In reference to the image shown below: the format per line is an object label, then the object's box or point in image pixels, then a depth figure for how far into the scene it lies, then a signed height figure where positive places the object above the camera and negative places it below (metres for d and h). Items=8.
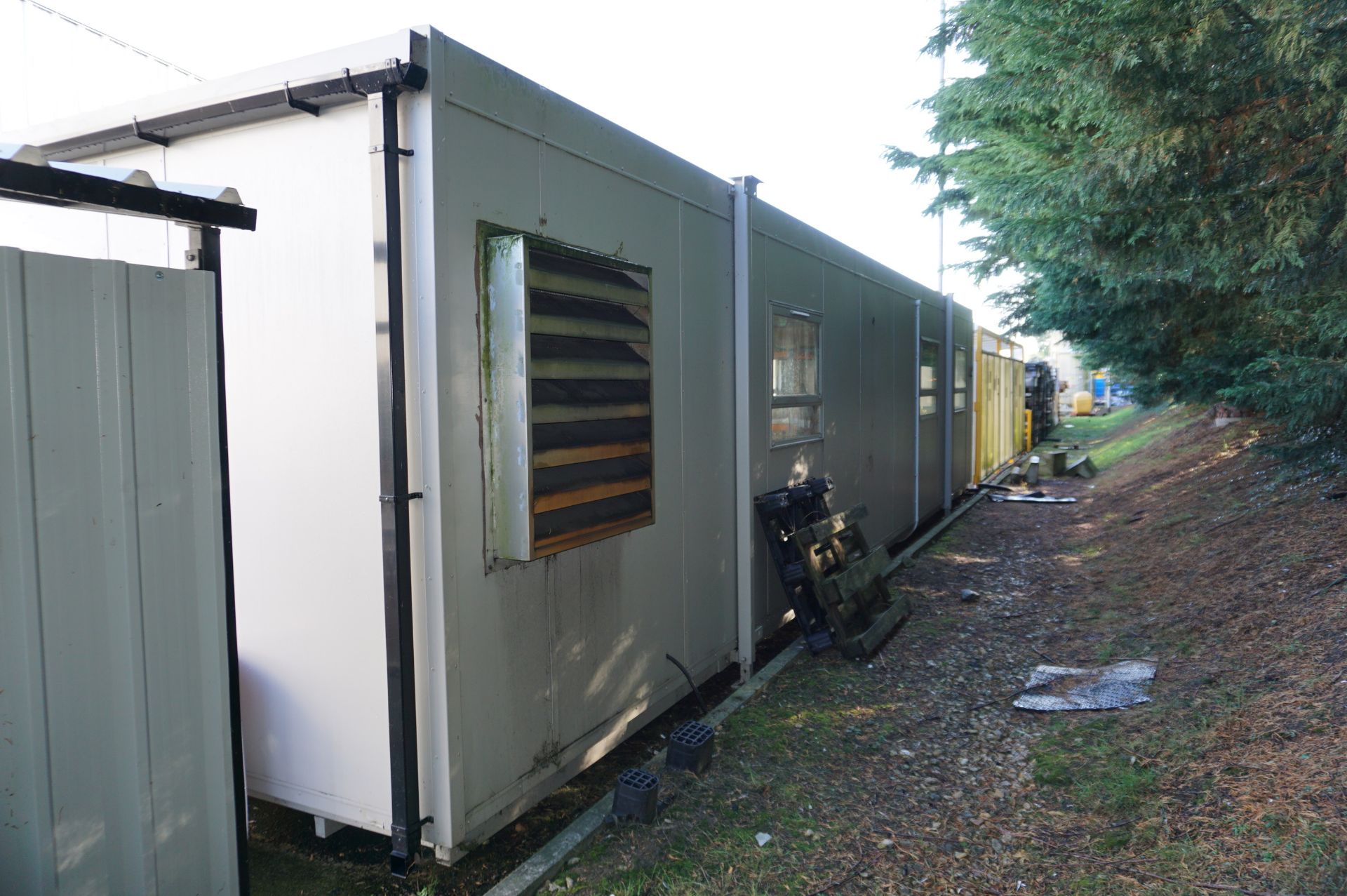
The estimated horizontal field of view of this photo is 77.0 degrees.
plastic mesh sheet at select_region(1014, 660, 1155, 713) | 4.46 -1.54
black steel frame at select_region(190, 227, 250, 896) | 2.12 -0.23
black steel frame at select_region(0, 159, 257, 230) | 1.80 +0.53
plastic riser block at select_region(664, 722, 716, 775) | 3.76 -1.50
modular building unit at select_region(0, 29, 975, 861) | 2.84 +0.02
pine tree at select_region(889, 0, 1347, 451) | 3.88 +1.35
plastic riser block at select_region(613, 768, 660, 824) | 3.30 -1.50
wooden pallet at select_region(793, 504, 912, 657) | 5.22 -1.09
